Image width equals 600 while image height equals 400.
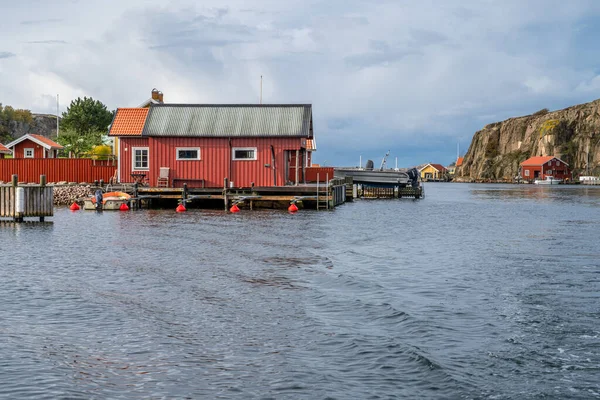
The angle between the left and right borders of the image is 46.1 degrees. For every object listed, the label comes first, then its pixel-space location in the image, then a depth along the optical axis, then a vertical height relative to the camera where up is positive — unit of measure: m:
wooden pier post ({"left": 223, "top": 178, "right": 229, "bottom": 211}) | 46.98 -1.02
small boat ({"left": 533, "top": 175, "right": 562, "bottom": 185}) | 184.38 -0.92
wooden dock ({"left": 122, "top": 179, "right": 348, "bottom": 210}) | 47.44 -1.27
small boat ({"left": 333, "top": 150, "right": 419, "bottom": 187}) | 74.84 +0.15
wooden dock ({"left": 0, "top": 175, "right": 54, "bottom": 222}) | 34.44 -1.16
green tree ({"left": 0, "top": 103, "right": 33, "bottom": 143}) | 144.62 +13.42
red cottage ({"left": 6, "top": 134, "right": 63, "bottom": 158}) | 68.88 +2.95
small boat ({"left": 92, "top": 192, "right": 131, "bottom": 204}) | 46.84 -1.26
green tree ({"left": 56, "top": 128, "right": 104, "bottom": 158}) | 81.44 +4.19
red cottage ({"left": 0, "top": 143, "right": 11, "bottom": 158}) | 68.94 +2.65
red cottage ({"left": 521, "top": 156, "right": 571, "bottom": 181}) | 194.00 +2.40
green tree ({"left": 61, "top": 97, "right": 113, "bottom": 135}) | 103.25 +8.97
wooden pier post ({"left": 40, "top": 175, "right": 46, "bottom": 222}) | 35.28 -0.30
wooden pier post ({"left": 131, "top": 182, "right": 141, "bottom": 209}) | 47.47 -1.40
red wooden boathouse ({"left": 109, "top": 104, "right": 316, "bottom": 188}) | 48.78 +2.32
